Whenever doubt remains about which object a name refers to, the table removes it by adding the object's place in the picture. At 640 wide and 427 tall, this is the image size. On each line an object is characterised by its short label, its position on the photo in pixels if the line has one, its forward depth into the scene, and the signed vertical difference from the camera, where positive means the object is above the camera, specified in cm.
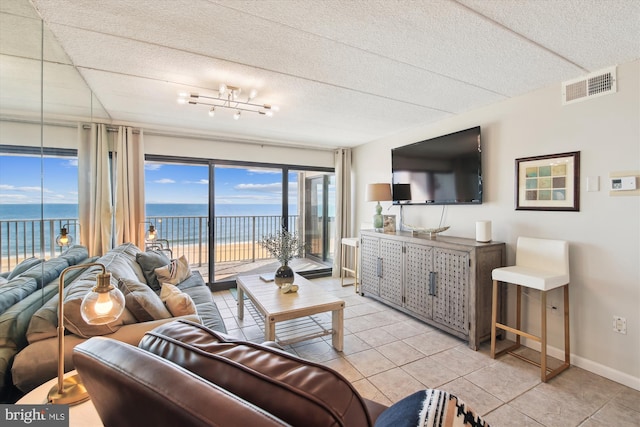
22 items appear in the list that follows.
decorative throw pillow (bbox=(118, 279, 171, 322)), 163 -52
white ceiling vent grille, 212 +99
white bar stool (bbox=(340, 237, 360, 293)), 434 -70
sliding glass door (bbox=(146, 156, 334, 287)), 488 +2
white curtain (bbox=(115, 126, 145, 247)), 354 +36
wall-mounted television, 298 +51
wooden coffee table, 222 -76
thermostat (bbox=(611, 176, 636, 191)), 201 +21
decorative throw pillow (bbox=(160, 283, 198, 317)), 182 -58
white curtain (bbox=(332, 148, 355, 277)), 502 +24
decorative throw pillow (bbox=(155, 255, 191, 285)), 292 -62
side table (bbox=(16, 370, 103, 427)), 92 -67
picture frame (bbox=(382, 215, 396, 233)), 378 -14
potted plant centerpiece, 279 -37
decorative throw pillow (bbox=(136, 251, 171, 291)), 290 -53
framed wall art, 232 +27
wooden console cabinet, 256 -68
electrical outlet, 207 -82
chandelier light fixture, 253 +111
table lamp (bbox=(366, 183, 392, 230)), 380 +28
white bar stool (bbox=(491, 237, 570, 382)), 213 -49
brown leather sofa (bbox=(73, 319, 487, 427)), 49 -36
